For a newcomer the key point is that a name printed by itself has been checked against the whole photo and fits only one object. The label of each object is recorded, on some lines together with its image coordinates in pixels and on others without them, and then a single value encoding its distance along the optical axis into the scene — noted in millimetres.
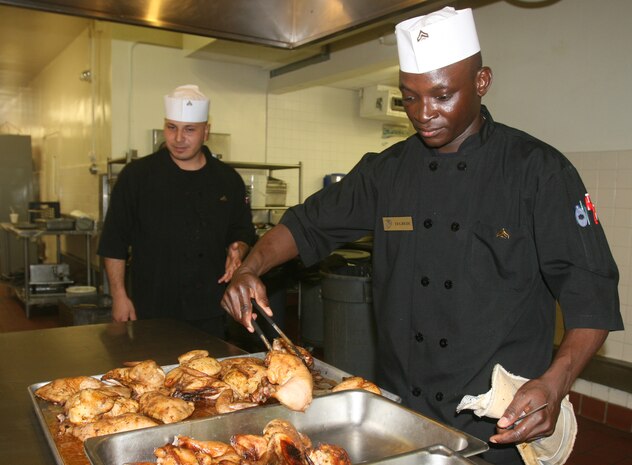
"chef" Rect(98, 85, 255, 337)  2908
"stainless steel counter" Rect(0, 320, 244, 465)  1258
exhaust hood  1704
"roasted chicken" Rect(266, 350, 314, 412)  1241
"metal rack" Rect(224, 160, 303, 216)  6453
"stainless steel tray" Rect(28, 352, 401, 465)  1106
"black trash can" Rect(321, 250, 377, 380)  4199
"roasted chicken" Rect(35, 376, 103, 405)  1371
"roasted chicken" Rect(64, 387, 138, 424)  1249
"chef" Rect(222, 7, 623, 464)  1442
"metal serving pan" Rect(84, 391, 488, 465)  1034
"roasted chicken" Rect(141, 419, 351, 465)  1017
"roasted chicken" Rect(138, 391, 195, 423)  1256
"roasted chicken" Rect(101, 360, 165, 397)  1469
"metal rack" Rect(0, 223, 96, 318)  6381
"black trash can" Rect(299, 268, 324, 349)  5336
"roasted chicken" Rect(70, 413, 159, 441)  1166
